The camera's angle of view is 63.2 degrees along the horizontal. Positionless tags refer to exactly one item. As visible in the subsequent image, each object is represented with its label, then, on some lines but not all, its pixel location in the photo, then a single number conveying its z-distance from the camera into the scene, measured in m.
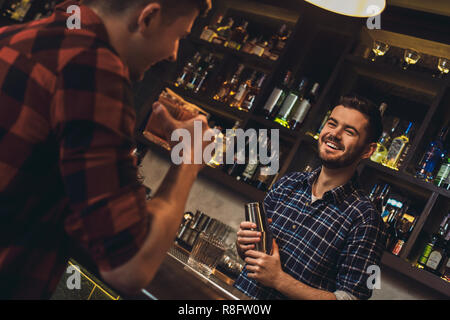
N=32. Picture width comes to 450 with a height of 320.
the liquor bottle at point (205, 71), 2.71
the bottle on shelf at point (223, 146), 2.42
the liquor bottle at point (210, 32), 2.77
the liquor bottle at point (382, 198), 2.08
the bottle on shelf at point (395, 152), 2.07
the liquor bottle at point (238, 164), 2.38
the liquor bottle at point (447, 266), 1.77
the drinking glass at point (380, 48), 2.20
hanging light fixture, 1.26
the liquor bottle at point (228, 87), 2.61
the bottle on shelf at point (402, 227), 2.00
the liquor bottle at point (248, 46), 2.63
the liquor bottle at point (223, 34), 2.71
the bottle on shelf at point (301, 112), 2.25
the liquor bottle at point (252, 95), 2.45
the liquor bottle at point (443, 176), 1.87
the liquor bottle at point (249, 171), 2.32
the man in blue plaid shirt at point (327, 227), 1.30
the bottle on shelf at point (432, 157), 1.98
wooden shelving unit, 1.91
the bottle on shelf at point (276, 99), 2.33
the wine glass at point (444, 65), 1.99
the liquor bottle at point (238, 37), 2.68
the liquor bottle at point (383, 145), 2.11
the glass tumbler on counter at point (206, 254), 1.36
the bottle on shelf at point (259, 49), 2.57
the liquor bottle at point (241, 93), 2.52
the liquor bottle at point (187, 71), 2.74
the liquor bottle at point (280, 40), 2.54
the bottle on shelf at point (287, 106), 2.31
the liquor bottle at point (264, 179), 2.29
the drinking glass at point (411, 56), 2.05
